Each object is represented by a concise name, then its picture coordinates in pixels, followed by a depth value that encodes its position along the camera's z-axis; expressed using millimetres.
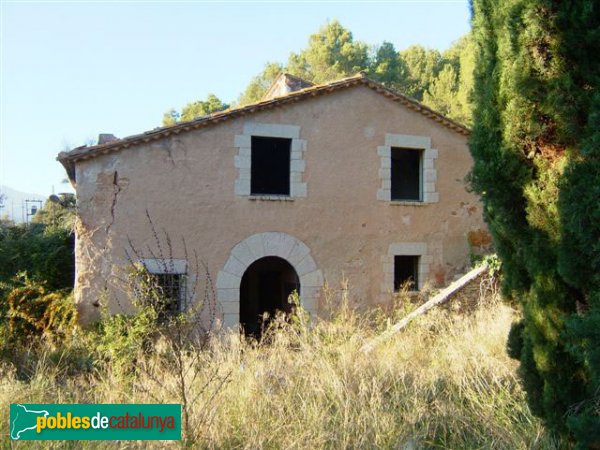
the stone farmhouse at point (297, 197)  8727
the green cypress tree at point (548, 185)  3094
